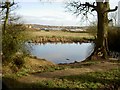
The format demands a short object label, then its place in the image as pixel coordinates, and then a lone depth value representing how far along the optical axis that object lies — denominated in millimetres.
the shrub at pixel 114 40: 11252
